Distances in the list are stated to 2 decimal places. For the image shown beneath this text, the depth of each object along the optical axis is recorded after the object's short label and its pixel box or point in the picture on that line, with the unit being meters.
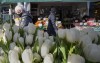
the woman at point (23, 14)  3.36
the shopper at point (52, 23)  4.07
